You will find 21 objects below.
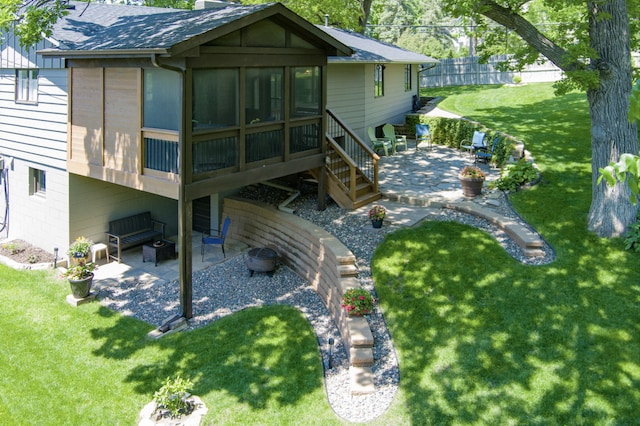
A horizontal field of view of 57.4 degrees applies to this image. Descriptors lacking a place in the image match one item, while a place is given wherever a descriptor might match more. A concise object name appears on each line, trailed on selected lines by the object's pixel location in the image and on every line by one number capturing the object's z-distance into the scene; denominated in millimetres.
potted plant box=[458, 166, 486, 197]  14000
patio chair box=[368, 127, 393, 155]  19742
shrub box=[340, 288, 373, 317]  9461
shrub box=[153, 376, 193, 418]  7930
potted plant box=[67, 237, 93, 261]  12602
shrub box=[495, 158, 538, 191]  13995
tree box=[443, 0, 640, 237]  10805
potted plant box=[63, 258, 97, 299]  11575
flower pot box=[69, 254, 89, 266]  12333
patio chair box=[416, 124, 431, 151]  21594
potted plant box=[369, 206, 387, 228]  12531
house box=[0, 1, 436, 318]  10633
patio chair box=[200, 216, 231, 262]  13273
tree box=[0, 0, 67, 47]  12906
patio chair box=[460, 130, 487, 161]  18672
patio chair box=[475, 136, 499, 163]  17828
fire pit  12172
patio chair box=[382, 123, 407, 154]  20578
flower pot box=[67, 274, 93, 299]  11555
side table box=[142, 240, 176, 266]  13625
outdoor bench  14141
